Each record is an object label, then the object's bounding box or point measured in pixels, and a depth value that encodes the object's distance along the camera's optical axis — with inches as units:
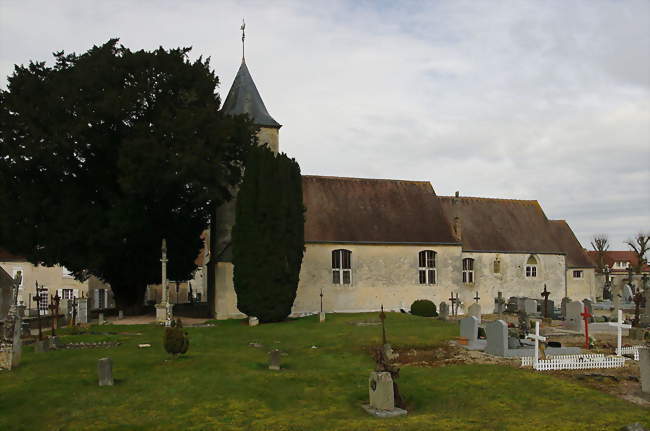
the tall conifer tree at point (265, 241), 1125.1
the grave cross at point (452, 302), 1362.0
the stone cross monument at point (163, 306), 1166.5
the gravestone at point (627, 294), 1390.3
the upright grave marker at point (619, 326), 695.1
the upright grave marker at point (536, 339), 632.4
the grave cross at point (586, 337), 779.3
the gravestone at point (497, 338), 709.4
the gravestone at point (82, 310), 1186.0
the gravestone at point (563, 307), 1213.3
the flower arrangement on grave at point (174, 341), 672.4
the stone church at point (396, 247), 1397.6
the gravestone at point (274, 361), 644.7
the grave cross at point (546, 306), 1117.9
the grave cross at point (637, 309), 917.8
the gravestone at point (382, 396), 464.5
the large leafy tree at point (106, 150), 1120.2
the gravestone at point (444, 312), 1197.1
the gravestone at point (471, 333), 791.3
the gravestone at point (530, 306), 1301.6
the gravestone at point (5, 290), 1441.3
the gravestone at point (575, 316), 987.3
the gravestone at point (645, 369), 512.7
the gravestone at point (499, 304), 1400.1
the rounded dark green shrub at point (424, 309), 1317.7
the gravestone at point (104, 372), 557.3
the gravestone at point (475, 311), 1071.6
